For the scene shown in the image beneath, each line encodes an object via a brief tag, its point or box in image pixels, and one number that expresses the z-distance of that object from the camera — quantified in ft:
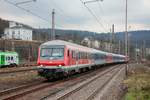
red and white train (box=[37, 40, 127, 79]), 84.38
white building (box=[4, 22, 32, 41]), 523.33
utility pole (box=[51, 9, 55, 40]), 129.39
